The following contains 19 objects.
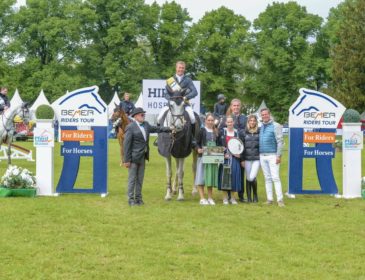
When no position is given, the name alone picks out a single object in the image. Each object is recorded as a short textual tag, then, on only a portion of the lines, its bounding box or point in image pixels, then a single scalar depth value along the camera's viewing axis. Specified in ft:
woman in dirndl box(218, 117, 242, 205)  36.73
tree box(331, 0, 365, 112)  136.15
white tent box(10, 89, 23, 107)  122.31
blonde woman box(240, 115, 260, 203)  37.22
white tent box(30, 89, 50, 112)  124.51
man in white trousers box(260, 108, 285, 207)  36.45
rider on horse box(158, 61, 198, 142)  38.23
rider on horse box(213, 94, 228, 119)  56.54
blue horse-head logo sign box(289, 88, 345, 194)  41.32
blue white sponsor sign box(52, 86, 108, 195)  40.60
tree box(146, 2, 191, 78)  174.29
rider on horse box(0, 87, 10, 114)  59.62
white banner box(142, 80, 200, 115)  62.64
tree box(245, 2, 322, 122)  176.96
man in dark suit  35.73
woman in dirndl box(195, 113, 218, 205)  36.65
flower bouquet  38.52
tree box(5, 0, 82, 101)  163.22
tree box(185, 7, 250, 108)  175.11
